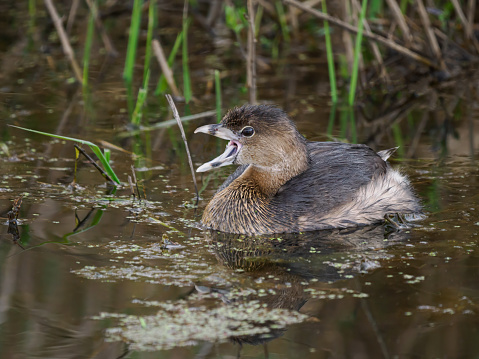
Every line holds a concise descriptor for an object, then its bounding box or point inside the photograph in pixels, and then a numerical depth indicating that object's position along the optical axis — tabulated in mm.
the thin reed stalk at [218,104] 16769
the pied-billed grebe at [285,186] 12359
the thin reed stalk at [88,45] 18953
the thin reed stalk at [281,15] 24141
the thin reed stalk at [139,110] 15947
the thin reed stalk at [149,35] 17880
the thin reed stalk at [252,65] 16297
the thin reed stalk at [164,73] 18531
